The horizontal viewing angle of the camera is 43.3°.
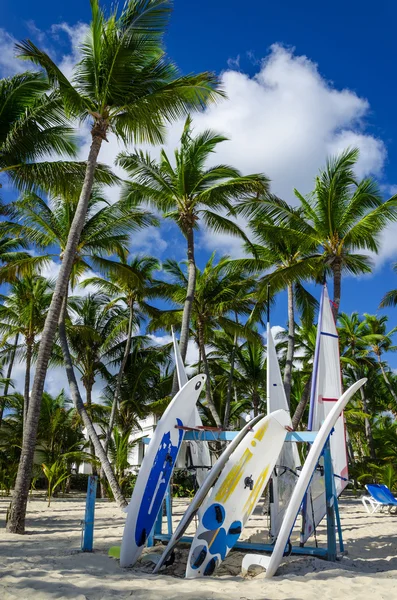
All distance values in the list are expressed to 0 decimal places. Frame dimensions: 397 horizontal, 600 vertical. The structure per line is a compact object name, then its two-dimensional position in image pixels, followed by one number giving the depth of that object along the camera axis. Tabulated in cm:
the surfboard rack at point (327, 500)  636
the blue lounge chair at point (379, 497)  1187
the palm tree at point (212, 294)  1981
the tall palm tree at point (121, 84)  1034
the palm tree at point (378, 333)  3005
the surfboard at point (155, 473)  609
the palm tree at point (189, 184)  1399
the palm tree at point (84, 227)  1498
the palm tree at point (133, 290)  1979
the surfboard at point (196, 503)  588
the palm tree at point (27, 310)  1991
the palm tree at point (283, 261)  1477
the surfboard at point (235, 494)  577
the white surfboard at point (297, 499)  544
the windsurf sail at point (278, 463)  718
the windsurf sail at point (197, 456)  817
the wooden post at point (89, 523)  688
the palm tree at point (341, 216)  1347
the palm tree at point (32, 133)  1090
